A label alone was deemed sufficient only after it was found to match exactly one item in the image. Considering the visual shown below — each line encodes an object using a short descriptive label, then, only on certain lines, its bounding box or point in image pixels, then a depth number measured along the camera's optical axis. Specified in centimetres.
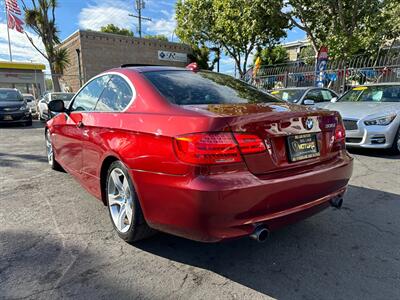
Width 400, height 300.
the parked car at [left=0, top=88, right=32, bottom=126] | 1253
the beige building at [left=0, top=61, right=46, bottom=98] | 2686
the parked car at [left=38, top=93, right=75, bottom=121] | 1461
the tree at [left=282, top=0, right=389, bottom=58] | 1512
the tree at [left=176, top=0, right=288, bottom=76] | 1872
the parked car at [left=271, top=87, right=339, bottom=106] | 953
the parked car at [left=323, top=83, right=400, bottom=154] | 645
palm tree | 2069
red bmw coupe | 221
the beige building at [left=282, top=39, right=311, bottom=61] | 4881
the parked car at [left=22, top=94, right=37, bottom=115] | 1931
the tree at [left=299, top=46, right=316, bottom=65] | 4201
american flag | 2442
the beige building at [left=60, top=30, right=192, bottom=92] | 2694
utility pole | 3950
